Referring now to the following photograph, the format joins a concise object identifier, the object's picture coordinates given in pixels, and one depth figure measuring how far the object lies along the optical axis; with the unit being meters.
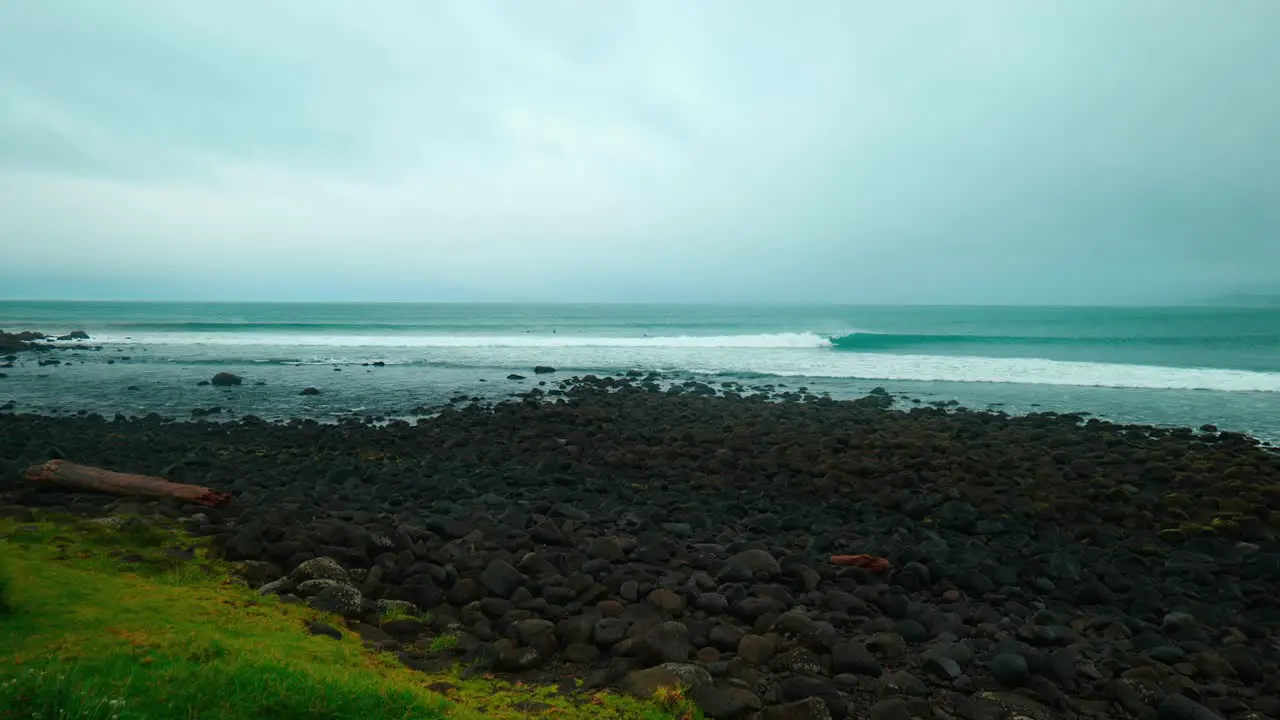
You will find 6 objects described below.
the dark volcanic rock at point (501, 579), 5.66
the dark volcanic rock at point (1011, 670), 4.39
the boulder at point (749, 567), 6.23
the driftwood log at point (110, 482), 7.85
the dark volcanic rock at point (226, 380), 23.13
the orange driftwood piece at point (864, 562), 6.57
